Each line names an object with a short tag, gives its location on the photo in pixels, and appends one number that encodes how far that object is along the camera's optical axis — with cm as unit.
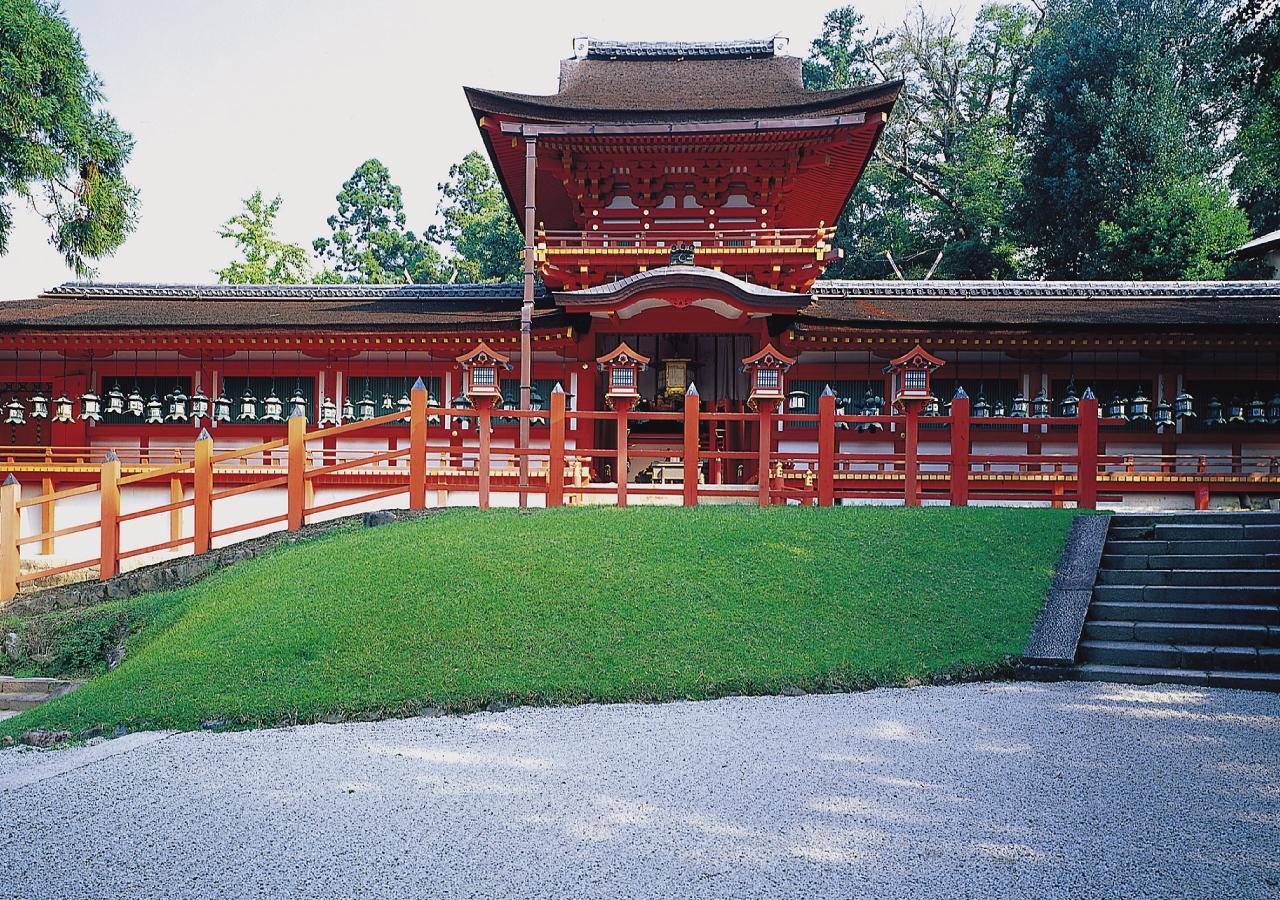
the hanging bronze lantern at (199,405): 1495
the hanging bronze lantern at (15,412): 1546
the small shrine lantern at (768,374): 1224
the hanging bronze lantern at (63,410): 1499
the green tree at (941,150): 2914
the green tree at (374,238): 3806
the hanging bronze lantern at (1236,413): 1452
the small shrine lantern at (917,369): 1273
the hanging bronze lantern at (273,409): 1503
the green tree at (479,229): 3184
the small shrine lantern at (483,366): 1170
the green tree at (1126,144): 2397
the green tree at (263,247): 3262
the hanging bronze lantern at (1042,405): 1449
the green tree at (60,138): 1558
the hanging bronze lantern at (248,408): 1535
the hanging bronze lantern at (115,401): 1523
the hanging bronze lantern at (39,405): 1506
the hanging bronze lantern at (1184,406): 1401
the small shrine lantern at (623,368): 1208
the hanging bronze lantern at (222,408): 1530
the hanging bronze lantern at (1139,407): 1416
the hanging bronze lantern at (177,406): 1525
